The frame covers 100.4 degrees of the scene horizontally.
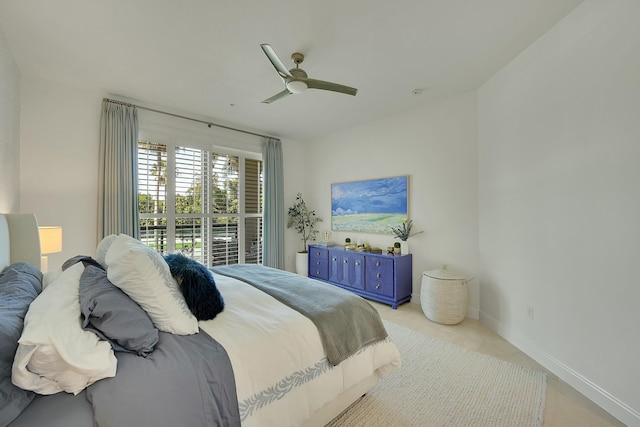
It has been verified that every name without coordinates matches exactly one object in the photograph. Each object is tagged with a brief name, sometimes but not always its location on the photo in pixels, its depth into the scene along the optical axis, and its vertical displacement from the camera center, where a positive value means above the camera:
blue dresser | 3.54 -0.82
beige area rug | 1.65 -1.25
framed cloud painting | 3.88 +0.19
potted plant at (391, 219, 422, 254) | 3.71 -0.24
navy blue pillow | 1.43 -0.40
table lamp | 2.38 -0.21
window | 3.63 +0.22
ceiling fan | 2.19 +1.14
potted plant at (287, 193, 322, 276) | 5.12 -0.07
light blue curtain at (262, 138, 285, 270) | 4.69 +0.21
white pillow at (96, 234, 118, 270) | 1.71 -0.21
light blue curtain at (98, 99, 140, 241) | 3.13 +0.55
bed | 0.85 -0.61
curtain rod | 3.23 +1.43
